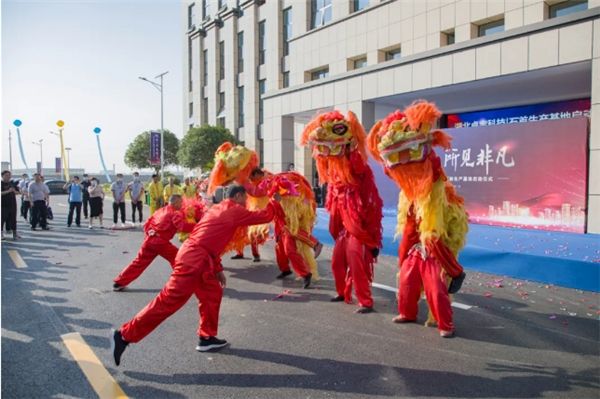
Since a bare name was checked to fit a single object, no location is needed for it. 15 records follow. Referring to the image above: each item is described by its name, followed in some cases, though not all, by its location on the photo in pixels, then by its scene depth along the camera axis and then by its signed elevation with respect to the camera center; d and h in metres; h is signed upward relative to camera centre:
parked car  32.38 -0.74
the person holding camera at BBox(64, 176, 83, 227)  13.32 -0.68
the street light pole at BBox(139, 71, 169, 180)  25.96 +3.80
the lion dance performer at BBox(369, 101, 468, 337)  4.20 -0.30
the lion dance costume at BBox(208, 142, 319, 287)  6.05 -0.34
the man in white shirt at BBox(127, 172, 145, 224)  13.59 -0.49
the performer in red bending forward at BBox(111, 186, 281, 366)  3.55 -0.84
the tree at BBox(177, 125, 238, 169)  27.16 +1.86
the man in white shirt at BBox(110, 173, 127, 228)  13.02 -0.58
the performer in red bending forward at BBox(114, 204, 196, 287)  5.88 -0.87
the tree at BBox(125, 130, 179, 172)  34.81 +1.89
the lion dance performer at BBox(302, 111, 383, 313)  4.92 -0.26
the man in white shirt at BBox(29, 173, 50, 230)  12.29 -0.69
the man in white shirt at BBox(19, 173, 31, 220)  15.09 -0.83
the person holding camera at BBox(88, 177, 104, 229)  13.28 -0.70
